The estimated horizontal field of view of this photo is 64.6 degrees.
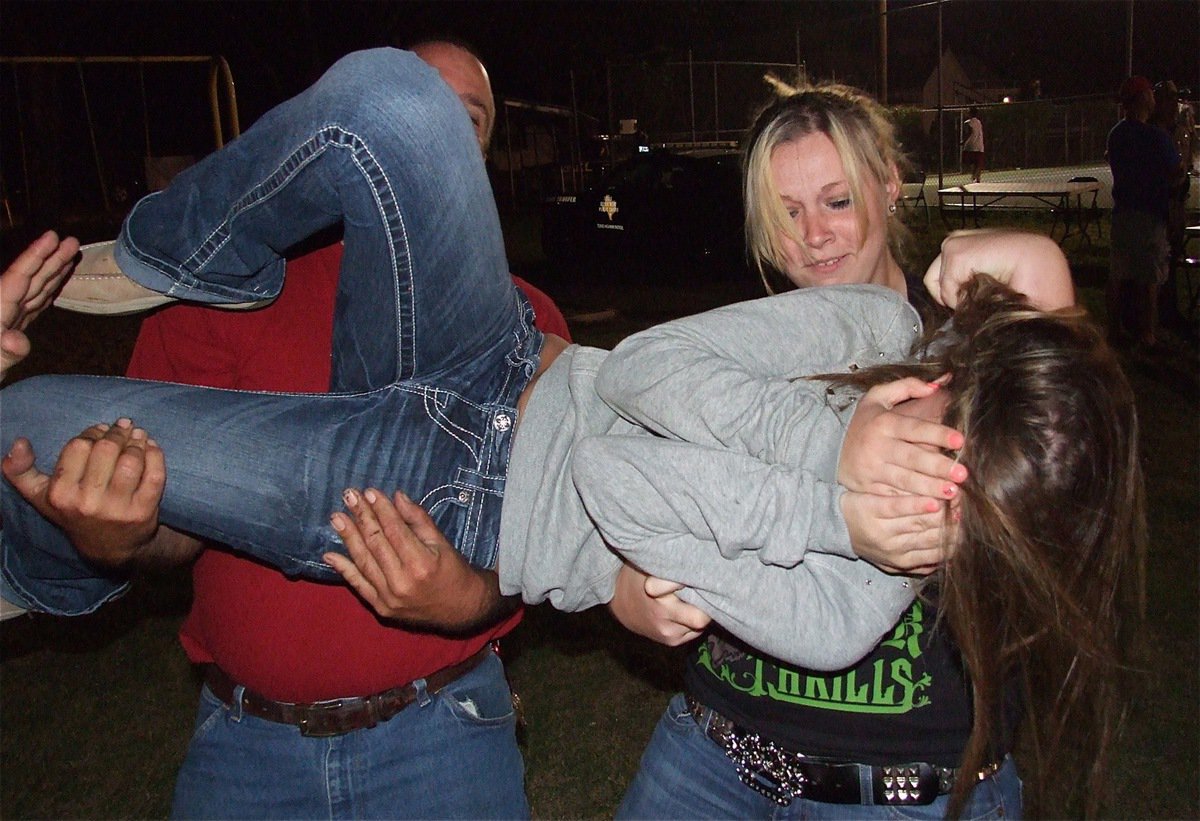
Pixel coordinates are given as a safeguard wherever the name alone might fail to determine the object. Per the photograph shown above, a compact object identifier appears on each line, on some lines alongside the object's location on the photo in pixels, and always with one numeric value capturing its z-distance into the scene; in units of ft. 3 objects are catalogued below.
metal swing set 20.88
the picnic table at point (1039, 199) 45.06
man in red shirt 6.26
